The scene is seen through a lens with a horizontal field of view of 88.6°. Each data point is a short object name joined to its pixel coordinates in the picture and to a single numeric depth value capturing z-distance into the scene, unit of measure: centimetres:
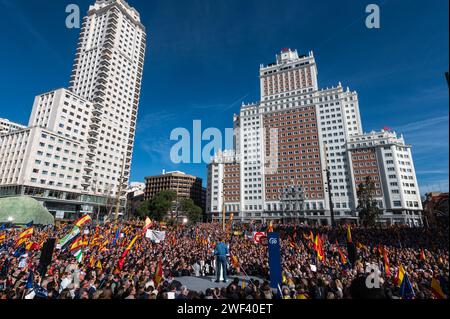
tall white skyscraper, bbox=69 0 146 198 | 7369
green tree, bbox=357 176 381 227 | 5544
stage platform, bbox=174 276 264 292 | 1006
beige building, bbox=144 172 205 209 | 11719
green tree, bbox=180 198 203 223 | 8018
